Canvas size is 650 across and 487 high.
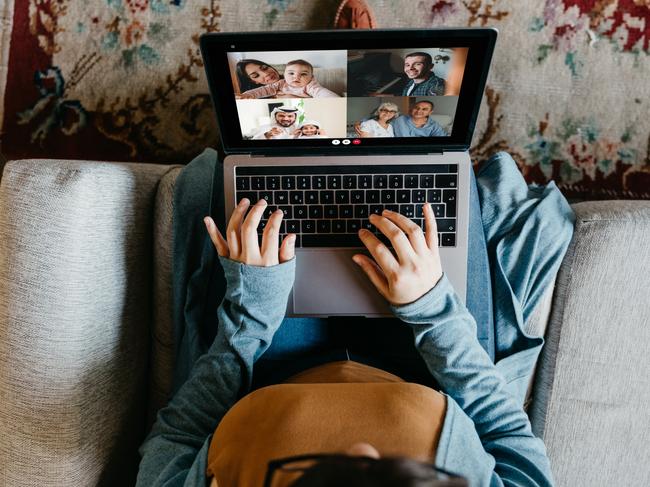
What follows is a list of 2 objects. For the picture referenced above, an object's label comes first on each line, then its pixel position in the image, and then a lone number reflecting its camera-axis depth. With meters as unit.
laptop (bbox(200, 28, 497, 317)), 0.79
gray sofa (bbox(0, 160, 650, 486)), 0.88
